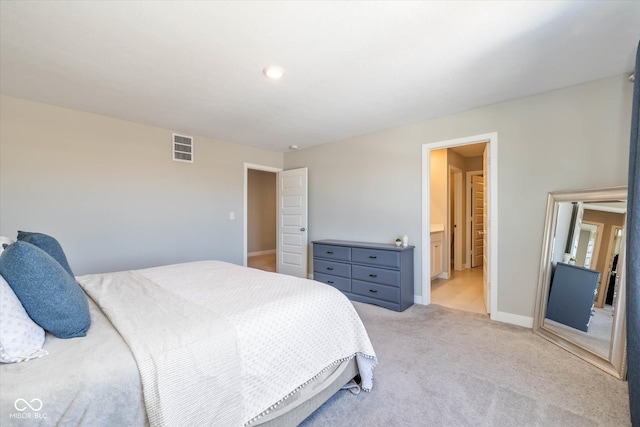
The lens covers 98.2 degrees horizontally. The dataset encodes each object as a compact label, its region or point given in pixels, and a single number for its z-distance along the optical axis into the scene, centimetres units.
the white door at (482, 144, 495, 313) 312
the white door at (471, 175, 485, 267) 577
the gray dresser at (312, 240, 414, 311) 337
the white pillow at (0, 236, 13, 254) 171
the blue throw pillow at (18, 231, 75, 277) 165
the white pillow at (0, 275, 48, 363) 93
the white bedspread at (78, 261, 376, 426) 105
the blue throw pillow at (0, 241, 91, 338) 108
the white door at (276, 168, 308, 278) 479
